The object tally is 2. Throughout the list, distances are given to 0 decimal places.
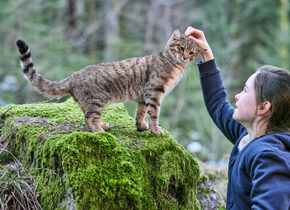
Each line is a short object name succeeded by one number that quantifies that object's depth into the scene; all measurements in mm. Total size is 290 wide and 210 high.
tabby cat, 3238
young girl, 1591
